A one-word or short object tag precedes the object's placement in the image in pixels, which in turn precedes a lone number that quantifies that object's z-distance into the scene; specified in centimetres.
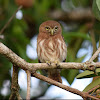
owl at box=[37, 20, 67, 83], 737
